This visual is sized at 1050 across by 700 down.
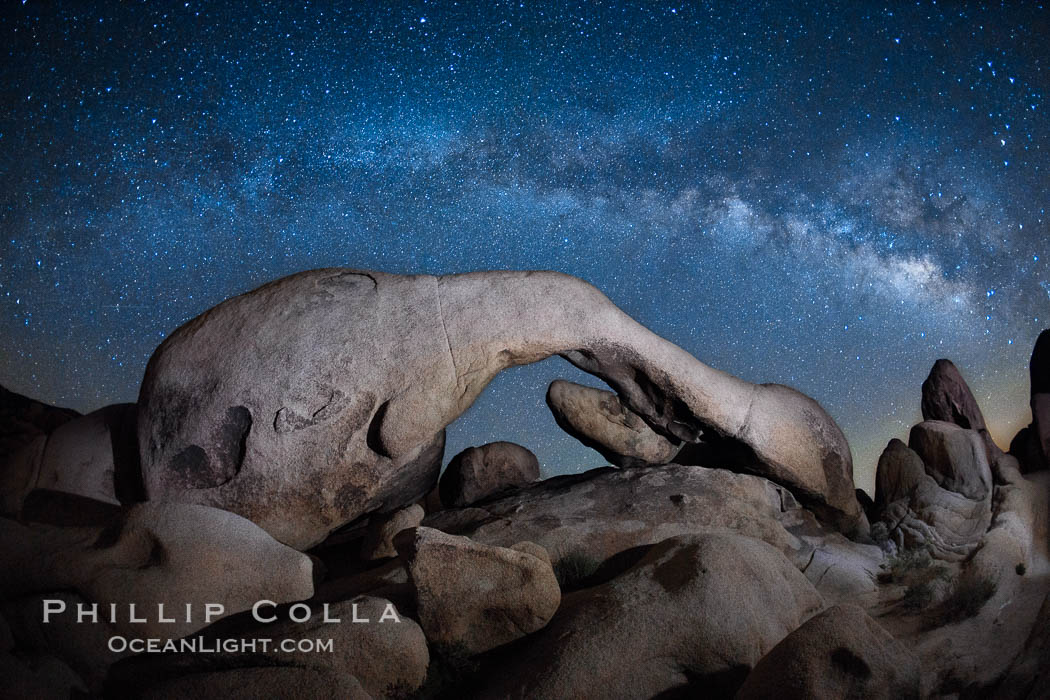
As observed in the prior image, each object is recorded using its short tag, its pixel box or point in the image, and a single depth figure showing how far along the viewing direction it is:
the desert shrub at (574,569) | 6.73
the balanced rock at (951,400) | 9.60
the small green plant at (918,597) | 7.24
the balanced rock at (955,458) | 8.80
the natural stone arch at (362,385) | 7.09
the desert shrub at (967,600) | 6.96
